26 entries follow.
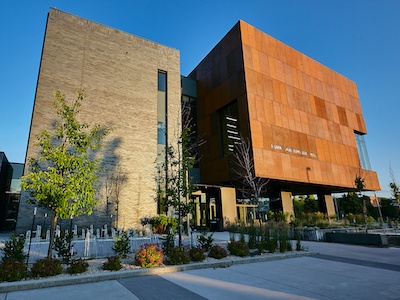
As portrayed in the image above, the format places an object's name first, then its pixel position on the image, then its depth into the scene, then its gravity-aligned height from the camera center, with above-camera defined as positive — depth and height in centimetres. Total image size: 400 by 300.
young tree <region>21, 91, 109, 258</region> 796 +153
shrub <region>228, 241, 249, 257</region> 950 -122
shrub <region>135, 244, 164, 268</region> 763 -115
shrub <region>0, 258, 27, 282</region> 597 -110
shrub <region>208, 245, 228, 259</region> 895 -127
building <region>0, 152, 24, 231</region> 2696 +355
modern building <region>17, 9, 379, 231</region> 2023 +1035
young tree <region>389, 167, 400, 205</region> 2470 +195
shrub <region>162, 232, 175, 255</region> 922 -93
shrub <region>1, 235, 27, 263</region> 734 -76
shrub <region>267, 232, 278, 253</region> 1023 -121
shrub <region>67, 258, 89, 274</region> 675 -122
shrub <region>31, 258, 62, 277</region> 639 -114
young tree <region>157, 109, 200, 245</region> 1051 +130
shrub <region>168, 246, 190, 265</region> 804 -124
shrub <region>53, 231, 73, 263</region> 777 -77
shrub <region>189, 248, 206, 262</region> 852 -125
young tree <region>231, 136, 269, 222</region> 2150 +490
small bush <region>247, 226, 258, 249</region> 1109 -98
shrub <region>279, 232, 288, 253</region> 1050 -119
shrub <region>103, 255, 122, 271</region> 713 -124
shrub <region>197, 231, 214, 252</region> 1022 -102
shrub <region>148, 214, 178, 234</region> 1880 -28
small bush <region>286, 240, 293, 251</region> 1093 -141
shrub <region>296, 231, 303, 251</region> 1090 -137
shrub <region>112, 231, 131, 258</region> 877 -89
